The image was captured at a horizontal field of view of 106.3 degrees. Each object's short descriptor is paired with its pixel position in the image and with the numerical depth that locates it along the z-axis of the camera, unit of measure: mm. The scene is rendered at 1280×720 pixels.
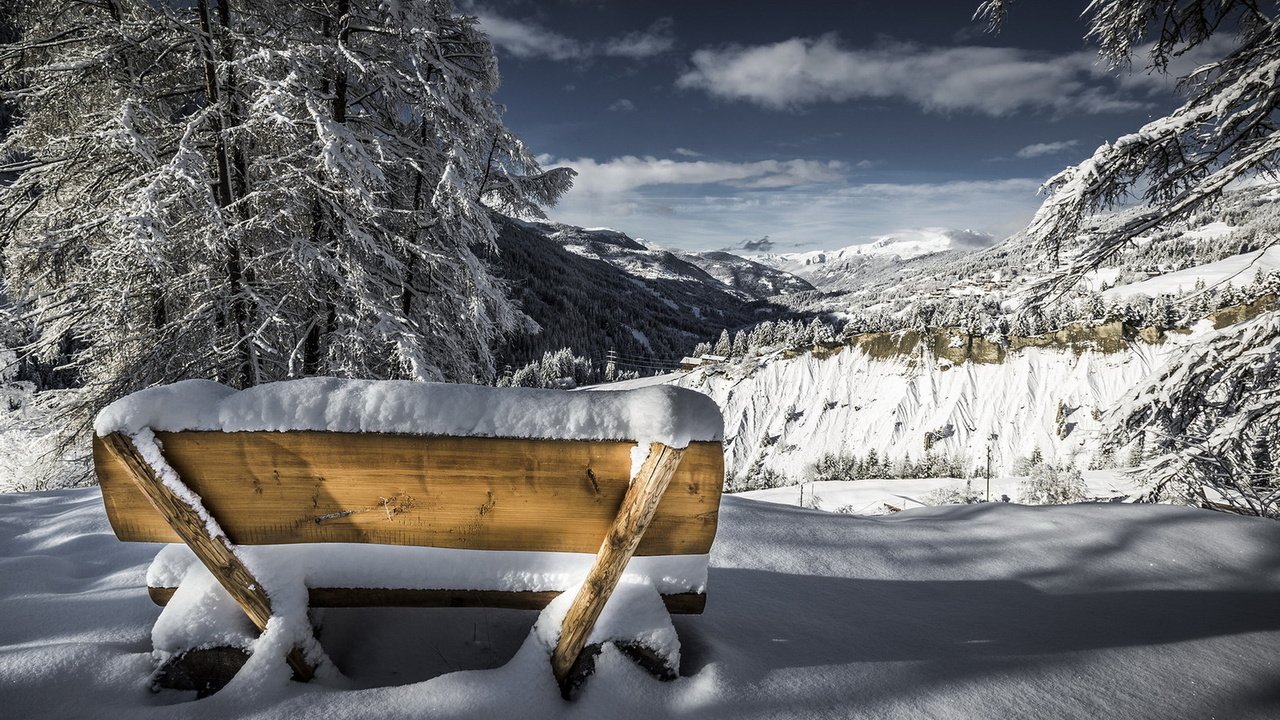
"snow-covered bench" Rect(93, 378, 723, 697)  1531
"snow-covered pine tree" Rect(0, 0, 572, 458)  4863
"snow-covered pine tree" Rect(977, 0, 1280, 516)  3107
